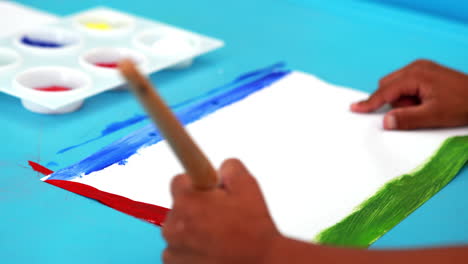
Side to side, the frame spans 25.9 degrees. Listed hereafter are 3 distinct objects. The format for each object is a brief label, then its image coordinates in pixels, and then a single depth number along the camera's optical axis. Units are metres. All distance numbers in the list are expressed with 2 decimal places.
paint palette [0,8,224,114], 0.74
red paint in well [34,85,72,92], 0.77
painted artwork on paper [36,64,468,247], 0.65
